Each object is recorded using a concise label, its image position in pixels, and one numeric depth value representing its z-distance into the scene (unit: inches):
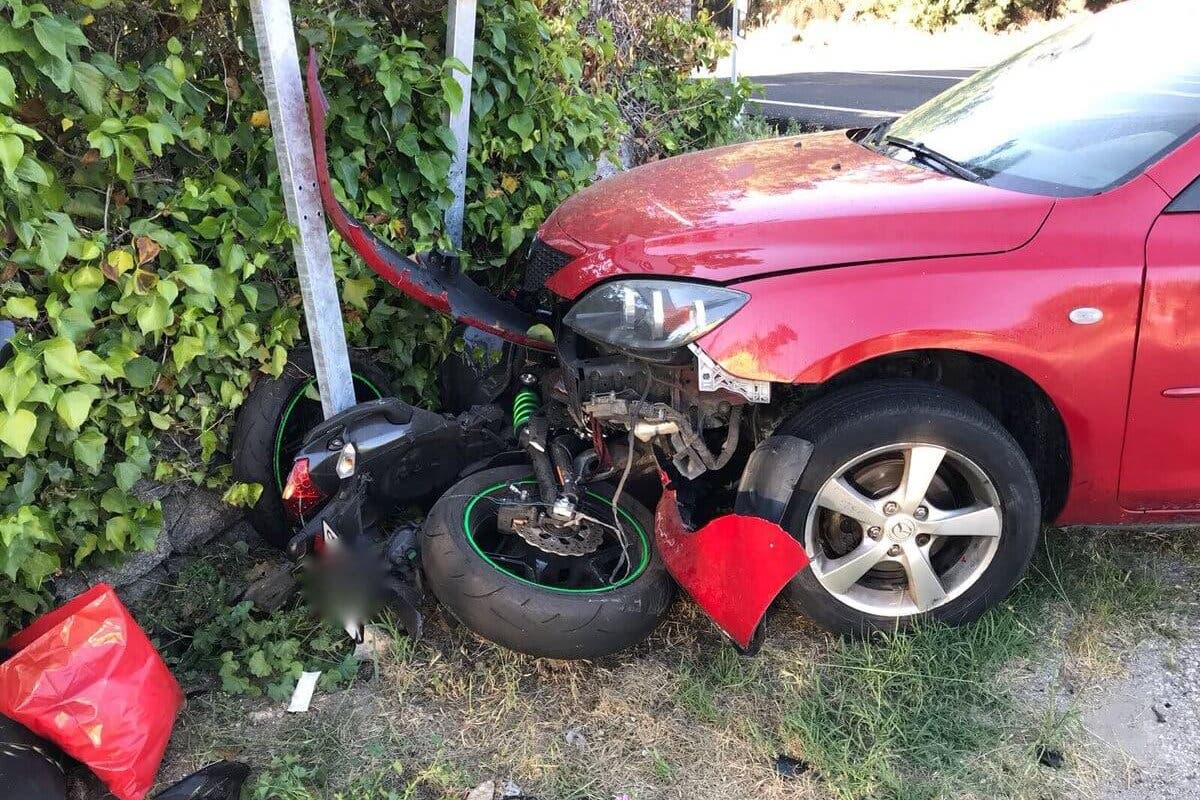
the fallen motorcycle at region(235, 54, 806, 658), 100.7
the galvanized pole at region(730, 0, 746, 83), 273.6
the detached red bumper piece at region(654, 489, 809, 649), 94.4
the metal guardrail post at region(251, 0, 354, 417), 106.8
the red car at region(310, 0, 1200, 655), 96.6
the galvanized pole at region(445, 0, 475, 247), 131.0
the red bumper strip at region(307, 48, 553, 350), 114.4
